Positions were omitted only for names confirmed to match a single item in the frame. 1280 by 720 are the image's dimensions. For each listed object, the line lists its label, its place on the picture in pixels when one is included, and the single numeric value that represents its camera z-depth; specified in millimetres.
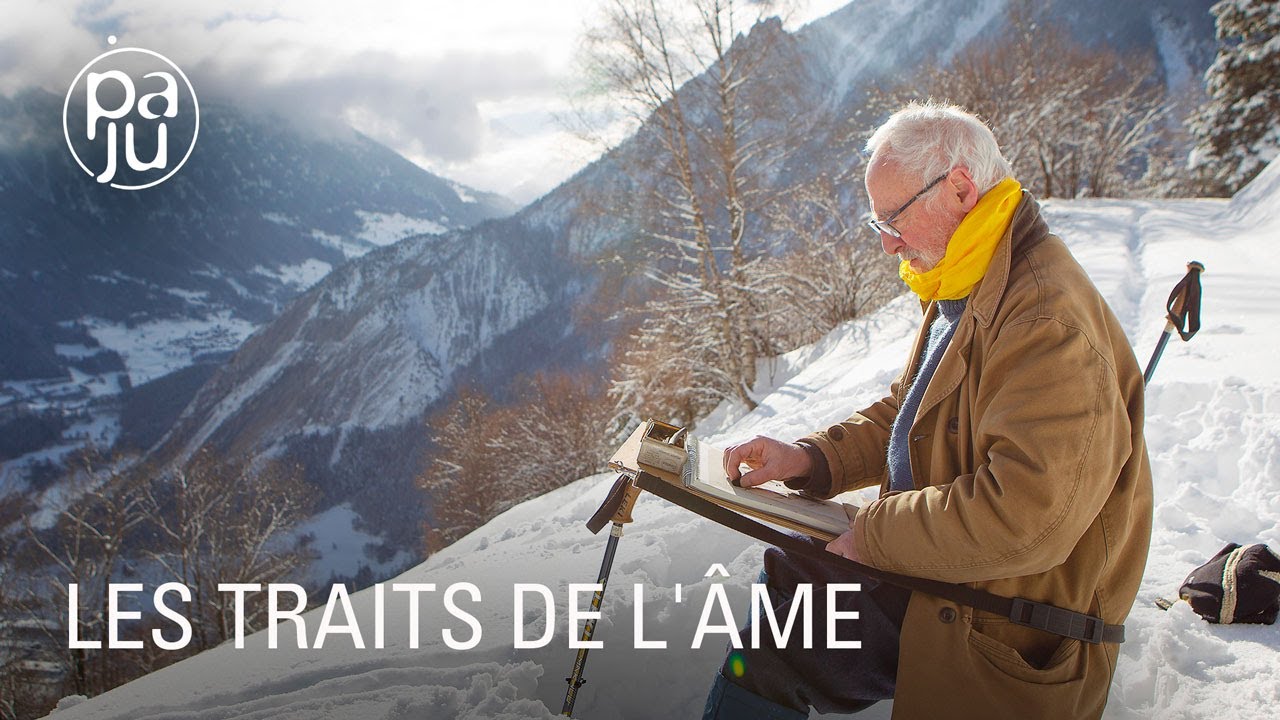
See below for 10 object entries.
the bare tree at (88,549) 17609
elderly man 1432
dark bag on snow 2586
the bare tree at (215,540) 19391
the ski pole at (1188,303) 3180
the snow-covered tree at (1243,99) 17312
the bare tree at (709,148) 11148
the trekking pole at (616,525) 2365
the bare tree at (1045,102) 18594
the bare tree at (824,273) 14383
